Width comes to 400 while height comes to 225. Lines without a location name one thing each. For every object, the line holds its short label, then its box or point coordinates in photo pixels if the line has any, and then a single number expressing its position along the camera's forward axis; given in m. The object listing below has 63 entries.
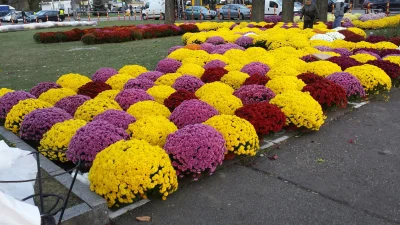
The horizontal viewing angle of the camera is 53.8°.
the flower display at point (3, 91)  6.72
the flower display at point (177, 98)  5.88
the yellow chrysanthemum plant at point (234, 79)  7.18
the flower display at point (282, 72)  7.29
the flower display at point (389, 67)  7.71
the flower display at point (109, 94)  6.46
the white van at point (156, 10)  36.22
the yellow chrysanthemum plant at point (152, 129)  4.54
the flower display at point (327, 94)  6.04
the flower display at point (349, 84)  6.69
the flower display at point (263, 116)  5.00
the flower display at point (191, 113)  5.07
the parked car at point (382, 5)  31.28
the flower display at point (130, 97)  6.06
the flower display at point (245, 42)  12.19
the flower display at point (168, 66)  8.89
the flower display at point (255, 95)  6.09
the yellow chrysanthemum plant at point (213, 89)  6.26
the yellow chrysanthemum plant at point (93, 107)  5.39
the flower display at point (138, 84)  7.10
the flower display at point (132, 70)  8.34
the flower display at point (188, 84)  6.95
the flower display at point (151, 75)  7.81
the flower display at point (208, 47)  11.02
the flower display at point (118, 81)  7.44
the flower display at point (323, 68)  7.57
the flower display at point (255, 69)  7.82
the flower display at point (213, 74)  7.44
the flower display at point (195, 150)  4.02
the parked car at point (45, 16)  38.12
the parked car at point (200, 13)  34.42
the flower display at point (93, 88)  6.77
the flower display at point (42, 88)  6.99
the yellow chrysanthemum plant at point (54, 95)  6.38
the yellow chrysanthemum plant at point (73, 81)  7.40
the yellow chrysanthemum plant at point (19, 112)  5.47
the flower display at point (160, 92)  6.41
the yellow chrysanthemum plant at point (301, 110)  5.33
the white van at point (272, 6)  33.94
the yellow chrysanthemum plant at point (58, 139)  4.48
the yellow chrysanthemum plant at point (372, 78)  6.99
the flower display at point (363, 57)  8.70
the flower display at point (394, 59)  8.49
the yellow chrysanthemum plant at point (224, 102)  5.64
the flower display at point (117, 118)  4.96
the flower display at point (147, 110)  5.46
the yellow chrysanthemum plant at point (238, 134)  4.44
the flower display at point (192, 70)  8.04
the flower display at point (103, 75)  8.06
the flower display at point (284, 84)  6.38
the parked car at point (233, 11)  33.38
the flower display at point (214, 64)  8.62
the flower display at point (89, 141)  4.13
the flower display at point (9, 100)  6.04
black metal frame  2.61
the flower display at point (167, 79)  7.41
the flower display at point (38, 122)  5.01
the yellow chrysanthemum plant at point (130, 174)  3.51
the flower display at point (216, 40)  12.65
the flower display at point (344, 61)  8.07
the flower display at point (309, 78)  6.85
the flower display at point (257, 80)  6.89
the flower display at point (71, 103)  5.91
